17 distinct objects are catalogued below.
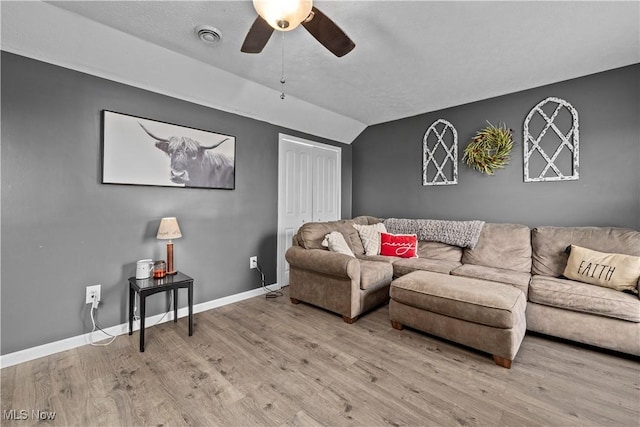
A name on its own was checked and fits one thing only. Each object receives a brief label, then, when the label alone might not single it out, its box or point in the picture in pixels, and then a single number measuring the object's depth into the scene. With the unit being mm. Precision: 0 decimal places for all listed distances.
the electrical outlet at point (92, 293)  2182
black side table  2059
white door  3654
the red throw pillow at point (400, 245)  3314
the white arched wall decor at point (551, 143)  2789
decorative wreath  3133
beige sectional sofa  1937
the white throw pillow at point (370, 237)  3449
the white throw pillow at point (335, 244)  2918
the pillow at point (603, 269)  2092
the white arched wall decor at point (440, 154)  3584
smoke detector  1974
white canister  2275
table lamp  2348
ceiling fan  1284
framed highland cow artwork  2279
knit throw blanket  3119
